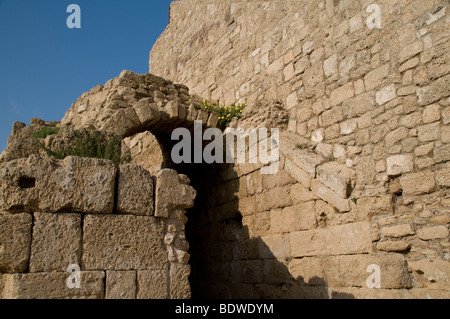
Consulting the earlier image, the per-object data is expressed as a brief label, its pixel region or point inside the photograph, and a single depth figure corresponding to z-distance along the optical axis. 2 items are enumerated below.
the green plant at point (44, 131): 5.96
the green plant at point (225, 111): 7.00
